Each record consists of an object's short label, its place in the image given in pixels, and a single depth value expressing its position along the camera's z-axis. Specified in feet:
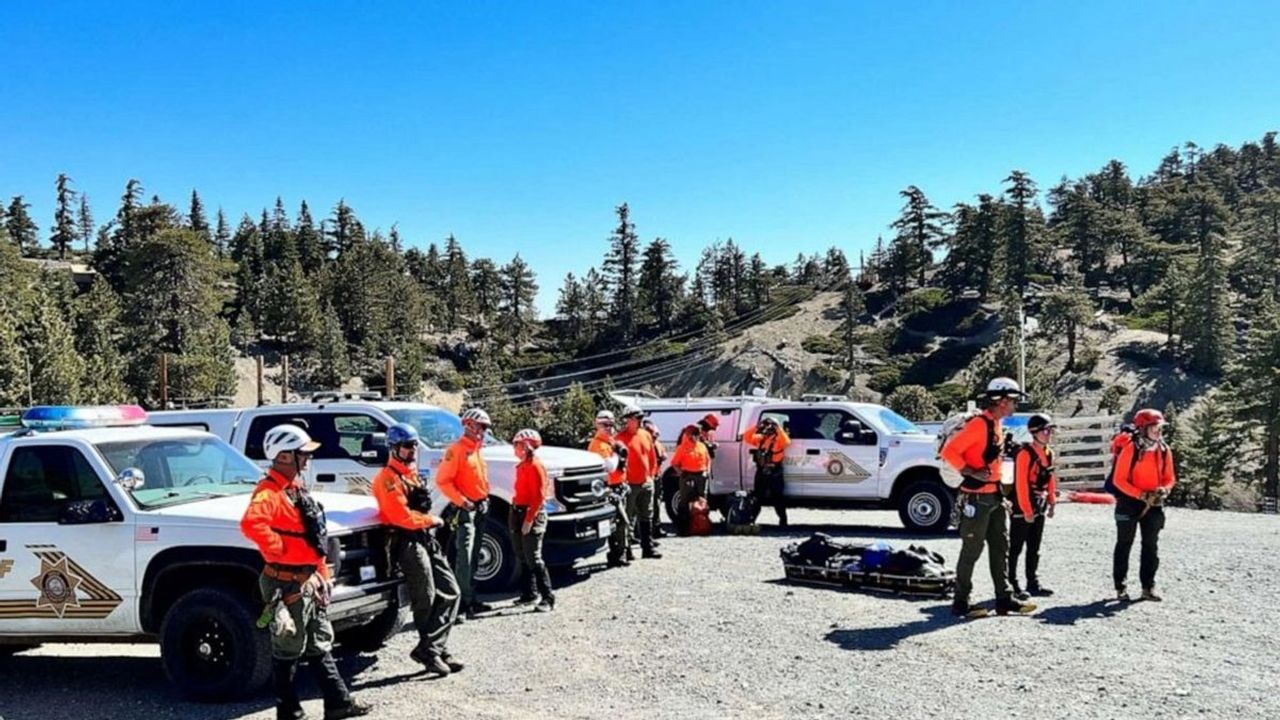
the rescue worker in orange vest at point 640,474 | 39.60
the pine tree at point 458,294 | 347.77
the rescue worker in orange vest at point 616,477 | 38.11
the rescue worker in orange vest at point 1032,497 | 30.78
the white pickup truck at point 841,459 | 47.11
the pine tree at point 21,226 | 418.72
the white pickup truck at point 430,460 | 33.60
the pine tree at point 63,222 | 442.50
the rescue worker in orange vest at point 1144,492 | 29.78
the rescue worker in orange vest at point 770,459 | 47.96
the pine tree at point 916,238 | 309.83
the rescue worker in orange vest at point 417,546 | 22.36
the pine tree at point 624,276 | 331.16
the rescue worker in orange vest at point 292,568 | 18.31
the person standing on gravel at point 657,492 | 42.98
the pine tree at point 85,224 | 467.52
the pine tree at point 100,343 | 137.49
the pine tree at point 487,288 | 370.94
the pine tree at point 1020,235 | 283.18
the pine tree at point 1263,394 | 137.49
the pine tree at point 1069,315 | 225.56
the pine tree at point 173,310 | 195.83
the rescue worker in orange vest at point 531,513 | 28.81
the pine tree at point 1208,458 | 141.08
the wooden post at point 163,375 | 95.03
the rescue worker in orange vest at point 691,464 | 44.50
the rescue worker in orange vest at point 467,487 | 26.43
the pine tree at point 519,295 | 359.15
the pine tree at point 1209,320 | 215.92
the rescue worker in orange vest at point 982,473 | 27.12
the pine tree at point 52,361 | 116.98
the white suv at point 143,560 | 20.89
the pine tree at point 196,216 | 433.89
